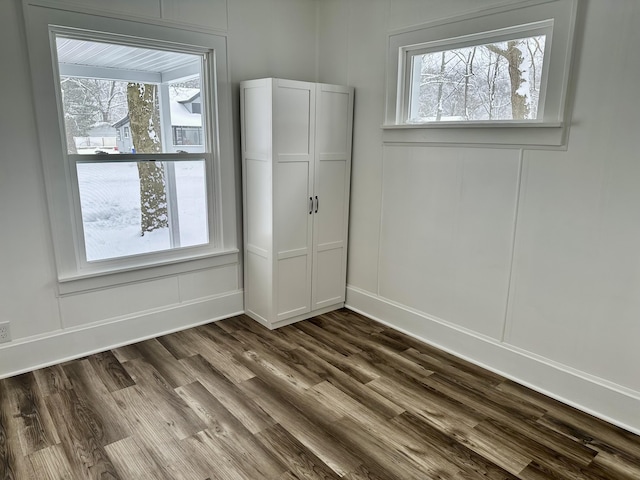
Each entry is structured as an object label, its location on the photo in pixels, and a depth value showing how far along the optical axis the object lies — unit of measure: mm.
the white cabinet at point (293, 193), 3182
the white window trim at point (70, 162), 2533
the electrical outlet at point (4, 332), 2643
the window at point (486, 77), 2373
